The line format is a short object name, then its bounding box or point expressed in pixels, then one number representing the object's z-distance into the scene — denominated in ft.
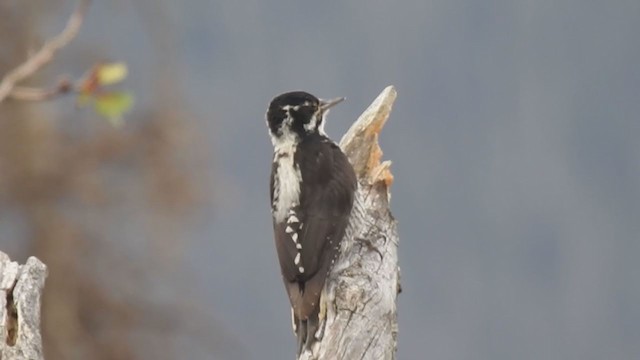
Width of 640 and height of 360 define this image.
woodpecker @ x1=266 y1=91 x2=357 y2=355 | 44.24
